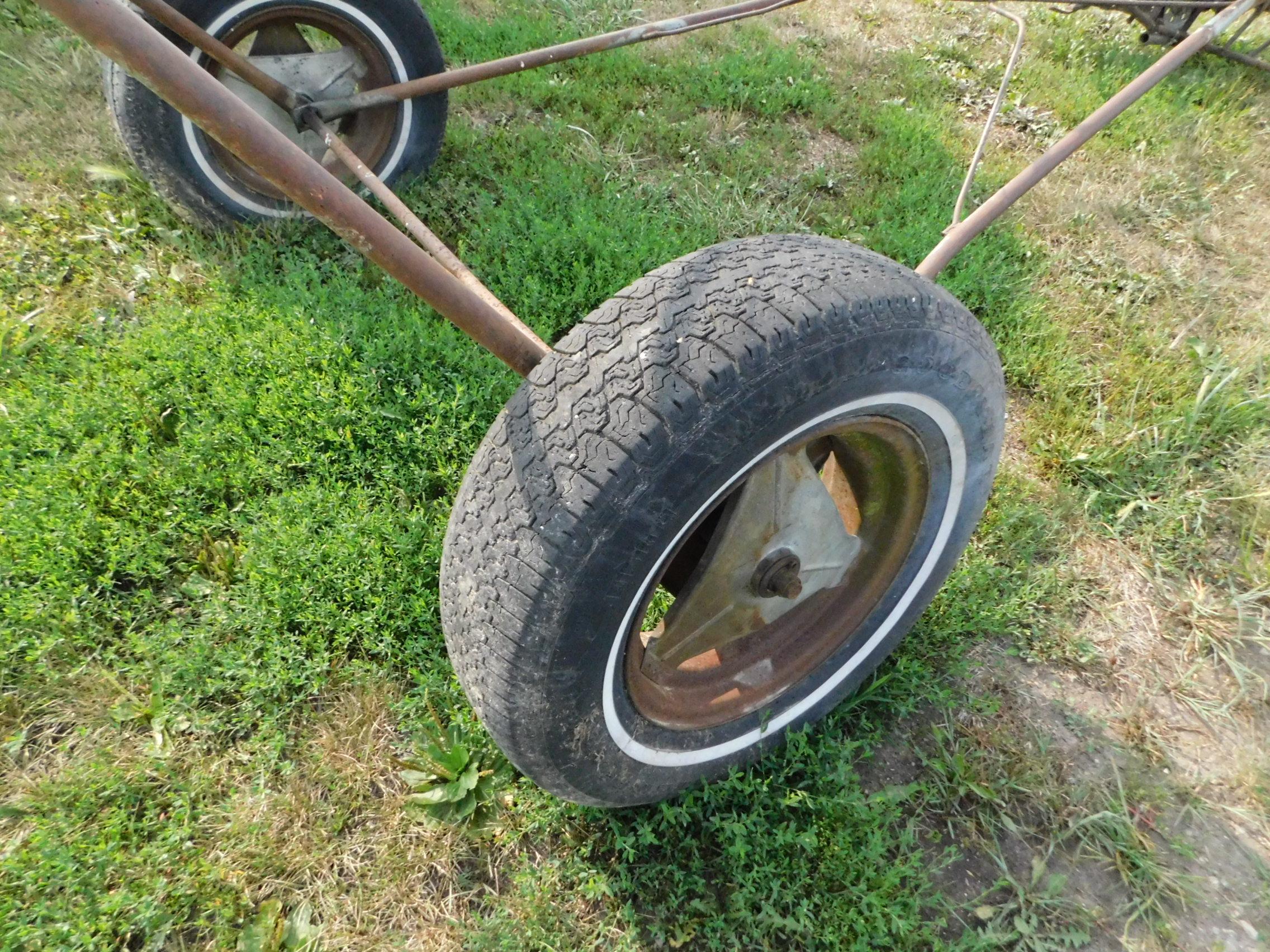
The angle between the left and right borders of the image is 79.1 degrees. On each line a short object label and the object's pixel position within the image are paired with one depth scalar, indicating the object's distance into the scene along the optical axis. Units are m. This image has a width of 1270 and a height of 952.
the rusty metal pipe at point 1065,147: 2.07
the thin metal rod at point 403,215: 1.79
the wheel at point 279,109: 2.69
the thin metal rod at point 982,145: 2.24
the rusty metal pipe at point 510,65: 2.86
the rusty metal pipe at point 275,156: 1.03
